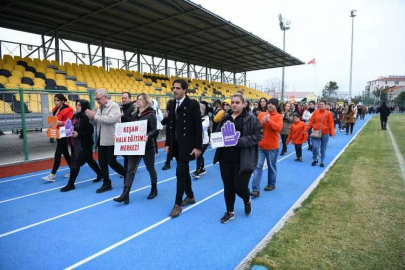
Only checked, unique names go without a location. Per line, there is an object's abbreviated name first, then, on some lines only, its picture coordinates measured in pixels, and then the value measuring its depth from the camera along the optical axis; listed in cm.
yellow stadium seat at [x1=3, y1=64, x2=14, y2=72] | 1366
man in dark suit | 420
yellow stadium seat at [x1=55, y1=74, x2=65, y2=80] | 1490
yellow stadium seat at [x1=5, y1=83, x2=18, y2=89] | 1091
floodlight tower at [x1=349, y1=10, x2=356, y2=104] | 3653
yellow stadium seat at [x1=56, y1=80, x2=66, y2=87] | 1408
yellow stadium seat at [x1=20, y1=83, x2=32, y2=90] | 1130
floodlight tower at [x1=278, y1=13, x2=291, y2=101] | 4309
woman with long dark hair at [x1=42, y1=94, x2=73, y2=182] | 592
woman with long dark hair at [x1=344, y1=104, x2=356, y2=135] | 1717
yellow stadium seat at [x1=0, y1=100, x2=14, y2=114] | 802
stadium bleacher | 898
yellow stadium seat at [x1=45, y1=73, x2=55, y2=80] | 1450
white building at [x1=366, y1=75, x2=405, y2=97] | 13092
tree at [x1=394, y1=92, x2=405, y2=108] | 6179
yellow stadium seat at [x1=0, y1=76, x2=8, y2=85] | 1146
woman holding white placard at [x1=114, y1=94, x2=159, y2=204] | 488
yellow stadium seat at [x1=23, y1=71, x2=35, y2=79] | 1369
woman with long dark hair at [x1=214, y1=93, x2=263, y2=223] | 384
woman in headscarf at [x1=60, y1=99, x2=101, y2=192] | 563
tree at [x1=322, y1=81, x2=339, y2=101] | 7281
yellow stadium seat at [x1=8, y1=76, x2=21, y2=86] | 1204
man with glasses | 514
